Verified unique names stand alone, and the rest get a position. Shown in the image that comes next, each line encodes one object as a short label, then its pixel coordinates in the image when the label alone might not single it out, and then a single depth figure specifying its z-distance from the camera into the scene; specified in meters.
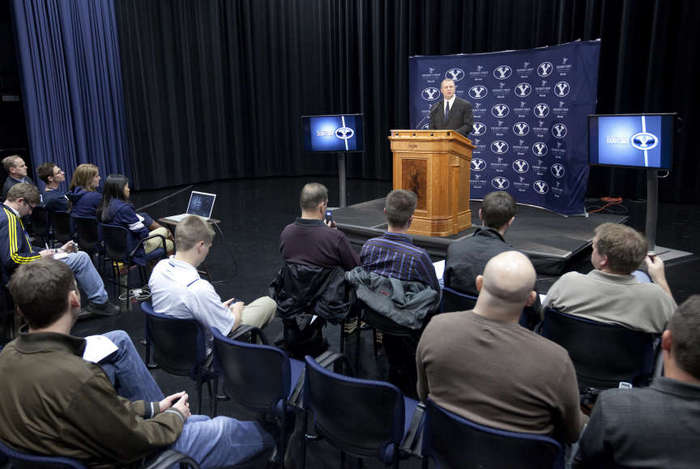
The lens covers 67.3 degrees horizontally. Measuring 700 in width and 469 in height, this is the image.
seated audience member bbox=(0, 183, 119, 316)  3.75
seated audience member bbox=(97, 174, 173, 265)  4.54
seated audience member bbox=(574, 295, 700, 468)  1.40
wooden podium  5.33
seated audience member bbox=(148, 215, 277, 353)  2.65
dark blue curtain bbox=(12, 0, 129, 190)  8.84
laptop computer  4.84
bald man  1.65
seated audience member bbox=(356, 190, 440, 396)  2.77
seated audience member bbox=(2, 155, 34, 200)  5.46
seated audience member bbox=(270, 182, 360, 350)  3.16
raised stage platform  5.15
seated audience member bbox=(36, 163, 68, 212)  5.28
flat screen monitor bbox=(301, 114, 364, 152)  7.54
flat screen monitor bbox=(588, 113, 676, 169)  4.89
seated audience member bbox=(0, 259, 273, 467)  1.55
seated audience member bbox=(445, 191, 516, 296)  2.80
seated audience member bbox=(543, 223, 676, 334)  2.31
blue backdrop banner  6.68
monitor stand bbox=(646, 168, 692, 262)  5.17
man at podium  6.34
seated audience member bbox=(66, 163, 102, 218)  4.82
